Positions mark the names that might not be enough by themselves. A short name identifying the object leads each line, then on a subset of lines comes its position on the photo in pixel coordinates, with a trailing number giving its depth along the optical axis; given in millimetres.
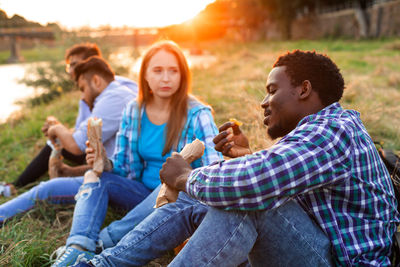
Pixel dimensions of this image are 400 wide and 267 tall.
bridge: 19844
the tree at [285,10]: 27562
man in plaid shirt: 1199
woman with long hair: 2303
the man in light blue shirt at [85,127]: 2645
